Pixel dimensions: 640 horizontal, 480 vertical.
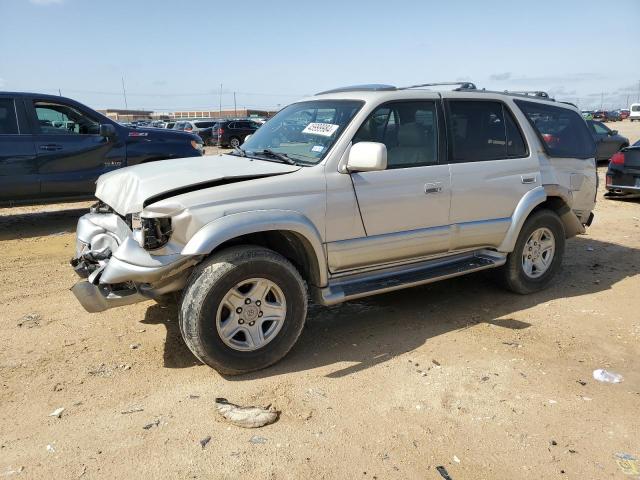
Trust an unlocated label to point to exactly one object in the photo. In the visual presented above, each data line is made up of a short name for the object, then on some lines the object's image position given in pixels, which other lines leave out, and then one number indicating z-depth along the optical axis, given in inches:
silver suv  130.0
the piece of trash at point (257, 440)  112.3
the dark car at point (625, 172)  388.8
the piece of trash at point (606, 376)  140.9
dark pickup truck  287.1
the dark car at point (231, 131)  1090.7
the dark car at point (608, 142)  639.8
